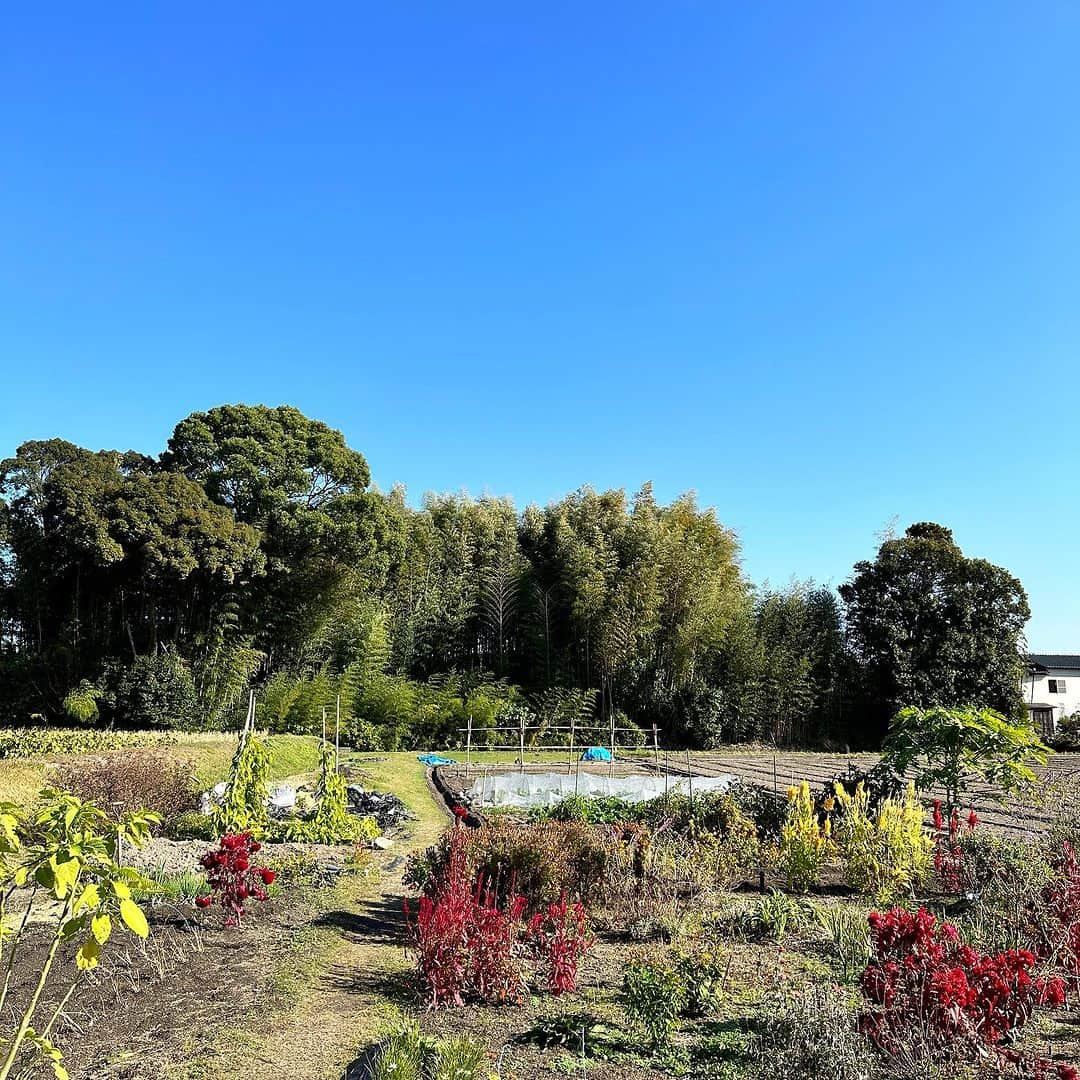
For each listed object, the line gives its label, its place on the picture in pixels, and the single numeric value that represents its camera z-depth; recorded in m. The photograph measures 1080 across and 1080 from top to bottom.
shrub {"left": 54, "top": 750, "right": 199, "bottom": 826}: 7.55
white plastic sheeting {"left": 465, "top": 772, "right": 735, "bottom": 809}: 9.97
